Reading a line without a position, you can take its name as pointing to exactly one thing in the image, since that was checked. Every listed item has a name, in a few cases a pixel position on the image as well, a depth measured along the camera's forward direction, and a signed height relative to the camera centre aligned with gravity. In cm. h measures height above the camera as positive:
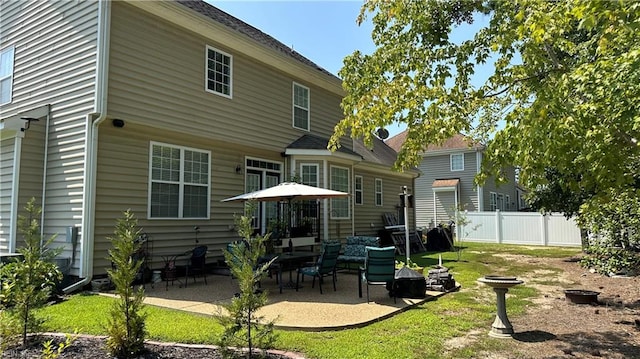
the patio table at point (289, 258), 855 -87
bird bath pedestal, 573 -128
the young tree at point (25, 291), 471 -84
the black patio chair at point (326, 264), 841 -94
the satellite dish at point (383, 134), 2409 +475
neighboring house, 2784 +207
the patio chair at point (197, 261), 960 -101
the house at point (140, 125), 886 +221
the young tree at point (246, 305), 430 -90
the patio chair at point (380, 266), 771 -90
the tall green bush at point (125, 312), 444 -101
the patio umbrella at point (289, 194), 869 +49
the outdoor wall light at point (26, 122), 914 +208
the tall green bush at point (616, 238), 823 -45
